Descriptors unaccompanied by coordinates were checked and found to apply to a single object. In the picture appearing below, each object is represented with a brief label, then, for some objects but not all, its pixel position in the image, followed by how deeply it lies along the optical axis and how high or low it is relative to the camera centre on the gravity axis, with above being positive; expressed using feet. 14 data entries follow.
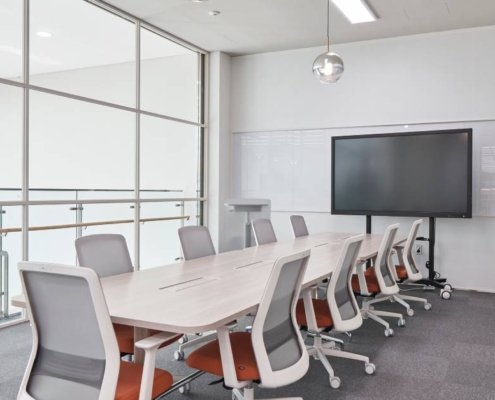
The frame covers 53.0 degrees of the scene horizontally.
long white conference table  7.33 -1.78
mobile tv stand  21.18 -3.03
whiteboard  24.95 +1.64
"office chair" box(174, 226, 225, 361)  13.97 -1.39
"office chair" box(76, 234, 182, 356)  10.43 -1.36
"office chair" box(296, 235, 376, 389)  10.75 -2.66
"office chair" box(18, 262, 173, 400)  6.56 -2.05
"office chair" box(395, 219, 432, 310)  17.01 -2.47
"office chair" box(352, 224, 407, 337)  14.24 -2.63
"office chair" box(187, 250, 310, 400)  7.61 -2.51
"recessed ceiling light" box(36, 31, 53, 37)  17.04 +5.60
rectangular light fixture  18.84 +7.38
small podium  20.20 -0.50
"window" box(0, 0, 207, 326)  16.33 +2.48
